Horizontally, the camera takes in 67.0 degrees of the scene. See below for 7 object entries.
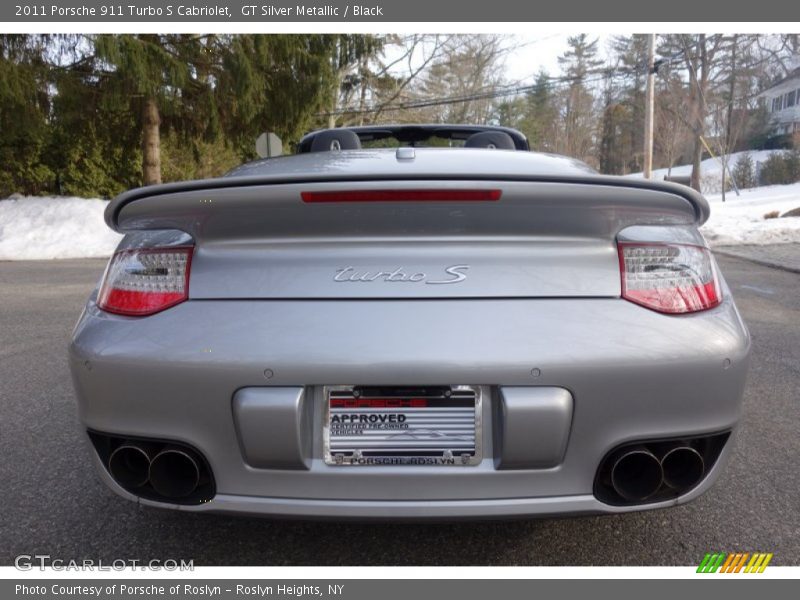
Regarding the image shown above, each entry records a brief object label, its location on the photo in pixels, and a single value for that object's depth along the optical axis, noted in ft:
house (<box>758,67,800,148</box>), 151.94
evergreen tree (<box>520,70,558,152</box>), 170.71
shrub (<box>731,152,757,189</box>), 111.86
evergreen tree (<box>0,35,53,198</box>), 42.78
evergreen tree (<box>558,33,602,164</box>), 159.63
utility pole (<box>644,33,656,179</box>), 67.87
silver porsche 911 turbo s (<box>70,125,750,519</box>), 5.22
